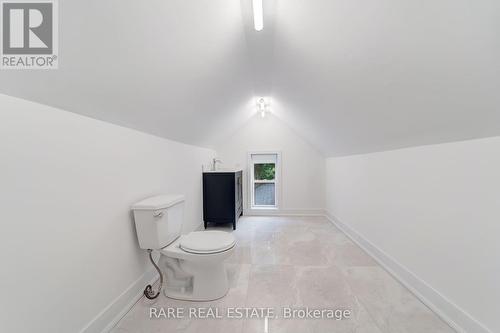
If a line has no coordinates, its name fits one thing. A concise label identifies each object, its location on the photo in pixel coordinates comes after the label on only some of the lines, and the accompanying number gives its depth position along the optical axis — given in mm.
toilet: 1650
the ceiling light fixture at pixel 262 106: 3451
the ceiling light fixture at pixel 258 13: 1267
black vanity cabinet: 3457
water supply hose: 1718
